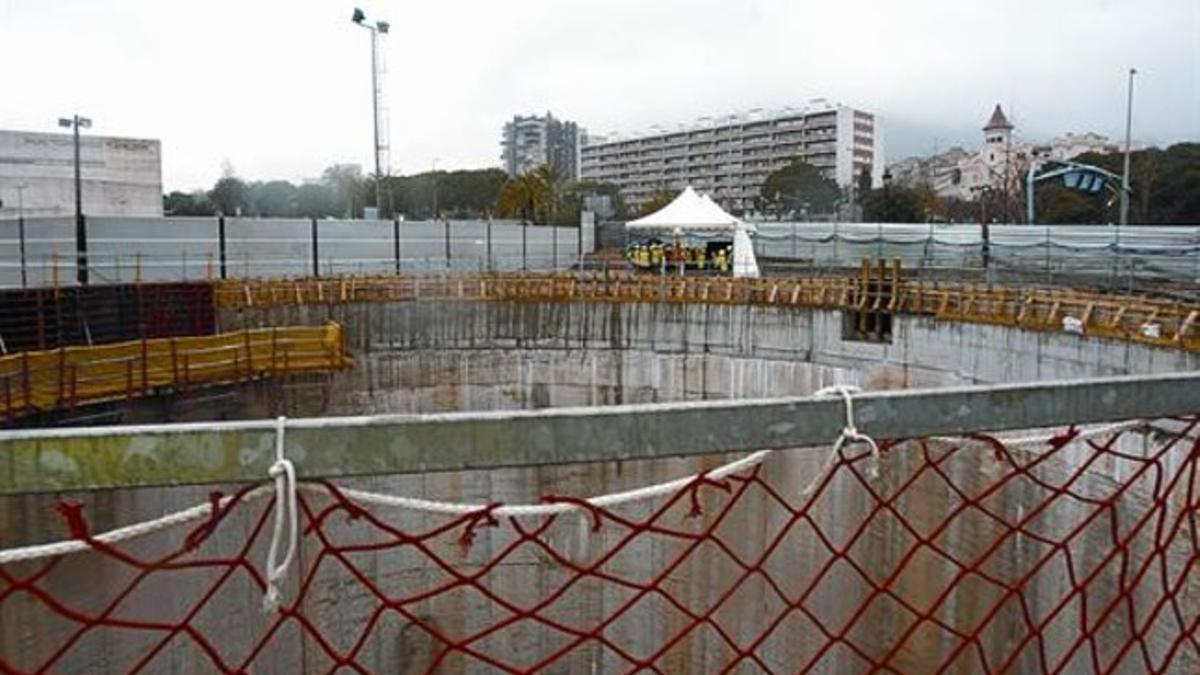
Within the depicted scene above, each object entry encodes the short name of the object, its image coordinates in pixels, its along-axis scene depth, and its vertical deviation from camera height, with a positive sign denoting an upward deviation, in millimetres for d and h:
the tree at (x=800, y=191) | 55562 +4875
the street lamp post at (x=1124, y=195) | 20631 +1664
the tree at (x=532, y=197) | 41281 +3222
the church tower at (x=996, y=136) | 73812 +11054
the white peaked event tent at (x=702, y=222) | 18953 +935
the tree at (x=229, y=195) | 43972 +3474
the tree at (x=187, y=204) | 45281 +3121
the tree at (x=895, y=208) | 42031 +2811
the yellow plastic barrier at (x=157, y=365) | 11031 -1369
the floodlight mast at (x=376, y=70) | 26441 +5722
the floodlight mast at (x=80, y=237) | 17761 +553
